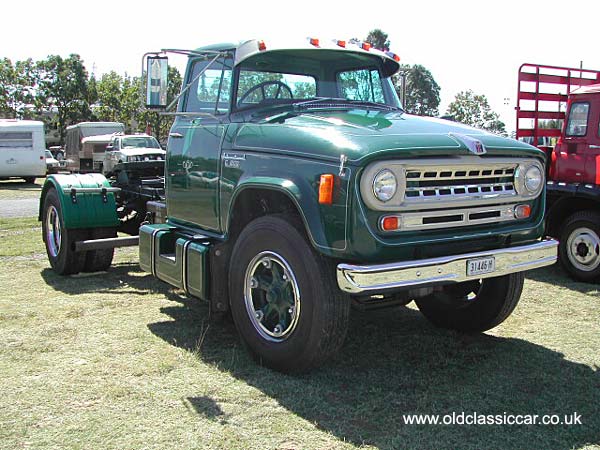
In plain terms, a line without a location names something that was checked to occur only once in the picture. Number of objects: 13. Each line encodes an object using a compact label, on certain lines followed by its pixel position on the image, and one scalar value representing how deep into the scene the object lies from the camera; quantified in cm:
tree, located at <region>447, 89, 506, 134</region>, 5344
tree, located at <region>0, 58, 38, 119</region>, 5097
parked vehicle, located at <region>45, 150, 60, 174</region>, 3375
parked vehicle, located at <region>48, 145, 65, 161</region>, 4465
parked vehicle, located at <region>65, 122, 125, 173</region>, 3070
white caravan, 2534
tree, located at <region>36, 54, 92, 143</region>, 5109
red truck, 777
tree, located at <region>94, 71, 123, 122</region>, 5203
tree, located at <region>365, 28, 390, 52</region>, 4694
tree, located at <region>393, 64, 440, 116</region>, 5322
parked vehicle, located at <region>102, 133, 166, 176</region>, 2320
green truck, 392
